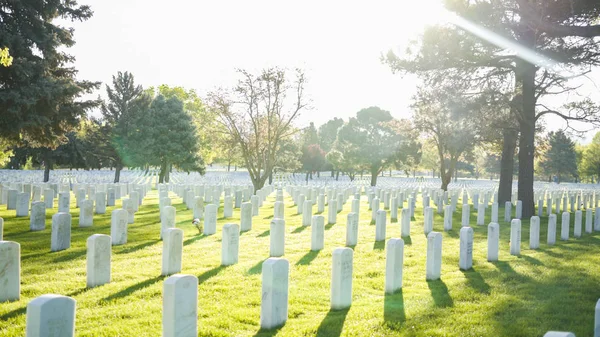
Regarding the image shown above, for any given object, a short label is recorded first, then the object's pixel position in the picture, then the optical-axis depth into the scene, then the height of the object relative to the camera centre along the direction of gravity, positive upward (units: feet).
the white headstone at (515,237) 30.12 -4.06
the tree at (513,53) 46.52 +14.74
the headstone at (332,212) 45.57 -4.22
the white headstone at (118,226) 30.89 -4.48
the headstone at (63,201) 42.65 -3.89
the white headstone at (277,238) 28.19 -4.45
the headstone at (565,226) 37.11 -3.89
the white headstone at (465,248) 25.16 -4.11
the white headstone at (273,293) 15.10 -4.32
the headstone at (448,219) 42.68 -4.22
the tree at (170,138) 124.65 +7.94
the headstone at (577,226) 39.76 -4.12
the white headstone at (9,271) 17.75 -4.60
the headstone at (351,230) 32.58 -4.32
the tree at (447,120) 57.99 +9.17
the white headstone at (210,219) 36.22 -4.32
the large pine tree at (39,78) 45.06 +8.96
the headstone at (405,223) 37.32 -4.20
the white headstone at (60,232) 28.19 -4.60
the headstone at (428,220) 38.86 -4.03
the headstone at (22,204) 42.88 -4.35
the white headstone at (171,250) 22.29 -4.37
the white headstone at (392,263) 20.12 -4.10
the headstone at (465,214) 44.22 -3.79
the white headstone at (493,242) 27.71 -4.08
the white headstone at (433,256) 22.69 -4.18
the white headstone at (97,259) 20.20 -4.48
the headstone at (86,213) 37.91 -4.45
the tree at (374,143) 139.54 +9.92
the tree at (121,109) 144.56 +19.98
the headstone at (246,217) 39.75 -4.47
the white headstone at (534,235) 32.40 -4.17
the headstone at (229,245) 25.12 -4.45
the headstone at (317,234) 30.12 -4.38
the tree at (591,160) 229.04 +11.50
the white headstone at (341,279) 17.34 -4.26
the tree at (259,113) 76.79 +10.05
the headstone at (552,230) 34.76 -4.02
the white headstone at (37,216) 35.37 -4.53
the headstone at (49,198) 49.93 -4.27
